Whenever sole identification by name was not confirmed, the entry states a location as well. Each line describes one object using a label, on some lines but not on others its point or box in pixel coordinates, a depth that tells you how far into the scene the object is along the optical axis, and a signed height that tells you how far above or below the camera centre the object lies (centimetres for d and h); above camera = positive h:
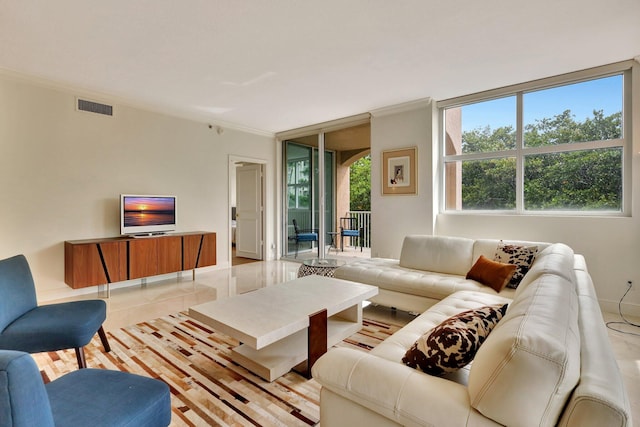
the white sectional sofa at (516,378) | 81 -50
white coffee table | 190 -71
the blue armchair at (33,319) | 185 -69
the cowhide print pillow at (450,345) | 120 -54
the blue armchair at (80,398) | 73 -70
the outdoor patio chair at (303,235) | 631 -51
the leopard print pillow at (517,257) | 274 -45
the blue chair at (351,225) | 777 -39
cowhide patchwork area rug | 170 -110
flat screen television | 415 -4
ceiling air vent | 395 +138
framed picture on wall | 466 +59
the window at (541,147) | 343 +77
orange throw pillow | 270 -58
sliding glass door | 641 +40
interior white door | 650 -1
